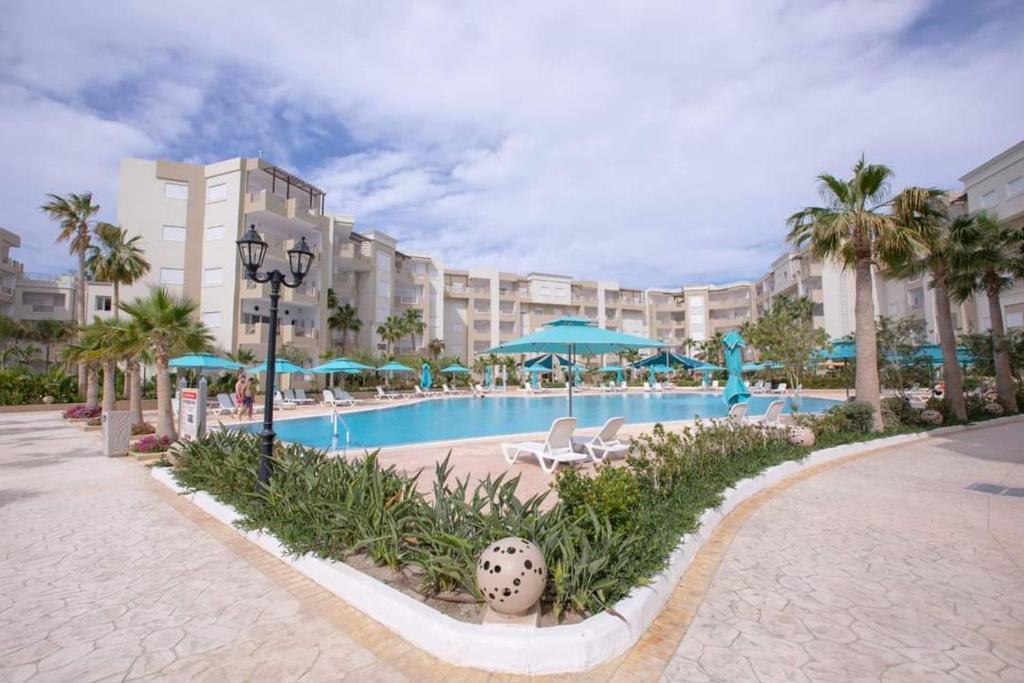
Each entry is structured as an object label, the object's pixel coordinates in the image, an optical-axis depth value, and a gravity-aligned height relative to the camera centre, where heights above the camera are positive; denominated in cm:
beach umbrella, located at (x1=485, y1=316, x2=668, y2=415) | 990 +67
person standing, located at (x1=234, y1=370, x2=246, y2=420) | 2055 -69
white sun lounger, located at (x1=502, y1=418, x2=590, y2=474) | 847 -124
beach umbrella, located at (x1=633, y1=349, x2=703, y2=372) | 2093 +75
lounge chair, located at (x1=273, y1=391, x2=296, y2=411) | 2569 -135
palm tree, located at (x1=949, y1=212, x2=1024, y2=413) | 1548 +342
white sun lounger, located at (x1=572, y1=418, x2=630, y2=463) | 896 -123
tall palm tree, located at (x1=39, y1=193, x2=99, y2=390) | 2600 +805
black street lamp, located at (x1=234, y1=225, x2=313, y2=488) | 645 +139
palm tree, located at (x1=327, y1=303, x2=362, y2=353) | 4059 +447
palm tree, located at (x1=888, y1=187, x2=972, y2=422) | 1271 +338
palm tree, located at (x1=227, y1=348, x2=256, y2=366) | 2970 +108
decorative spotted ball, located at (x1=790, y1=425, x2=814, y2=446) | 996 -119
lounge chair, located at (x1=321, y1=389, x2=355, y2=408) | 2659 -121
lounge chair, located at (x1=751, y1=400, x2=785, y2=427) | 1173 -88
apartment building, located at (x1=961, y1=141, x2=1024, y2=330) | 2797 +1036
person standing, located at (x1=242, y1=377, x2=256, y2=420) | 2066 -93
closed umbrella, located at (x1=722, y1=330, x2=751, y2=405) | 1395 +15
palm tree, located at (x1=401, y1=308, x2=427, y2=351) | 4944 +511
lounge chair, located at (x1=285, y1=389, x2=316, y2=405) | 2860 -120
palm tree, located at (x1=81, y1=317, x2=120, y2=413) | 1283 +73
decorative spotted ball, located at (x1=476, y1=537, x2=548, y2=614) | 329 -129
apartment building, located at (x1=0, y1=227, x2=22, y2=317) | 4341 +892
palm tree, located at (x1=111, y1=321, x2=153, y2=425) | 1227 +73
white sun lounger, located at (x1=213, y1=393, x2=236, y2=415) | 2213 -125
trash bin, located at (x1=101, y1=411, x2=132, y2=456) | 1142 -121
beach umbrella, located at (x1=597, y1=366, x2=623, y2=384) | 4474 +49
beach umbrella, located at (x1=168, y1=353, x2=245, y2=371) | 2009 +57
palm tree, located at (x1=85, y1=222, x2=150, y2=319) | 2445 +558
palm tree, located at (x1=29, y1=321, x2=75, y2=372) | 4419 +388
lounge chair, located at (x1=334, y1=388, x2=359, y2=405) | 2858 -117
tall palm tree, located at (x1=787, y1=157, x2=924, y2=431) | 1230 +334
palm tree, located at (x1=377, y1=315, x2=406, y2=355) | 4647 +415
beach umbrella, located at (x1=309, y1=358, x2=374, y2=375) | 2689 +49
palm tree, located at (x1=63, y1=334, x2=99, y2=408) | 1366 +48
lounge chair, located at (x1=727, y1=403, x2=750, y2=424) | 1096 -77
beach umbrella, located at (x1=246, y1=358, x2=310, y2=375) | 2422 +41
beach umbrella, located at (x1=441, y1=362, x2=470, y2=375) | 4044 +55
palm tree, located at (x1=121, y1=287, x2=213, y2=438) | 1202 +107
